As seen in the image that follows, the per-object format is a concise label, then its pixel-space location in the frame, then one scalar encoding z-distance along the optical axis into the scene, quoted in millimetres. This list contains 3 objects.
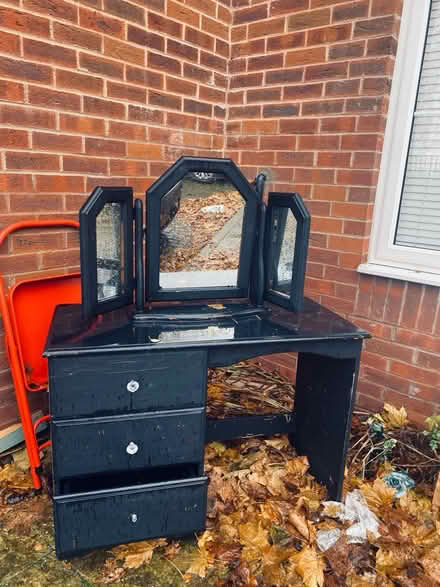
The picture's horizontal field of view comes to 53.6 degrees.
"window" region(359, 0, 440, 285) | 2307
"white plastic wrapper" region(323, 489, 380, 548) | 1846
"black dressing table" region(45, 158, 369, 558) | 1587
